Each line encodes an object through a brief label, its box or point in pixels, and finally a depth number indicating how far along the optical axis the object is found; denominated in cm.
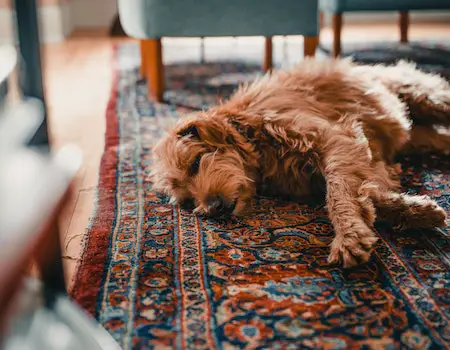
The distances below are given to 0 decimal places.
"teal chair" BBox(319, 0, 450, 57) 498
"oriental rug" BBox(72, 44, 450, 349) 134
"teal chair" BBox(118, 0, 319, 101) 361
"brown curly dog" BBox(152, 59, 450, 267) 188
